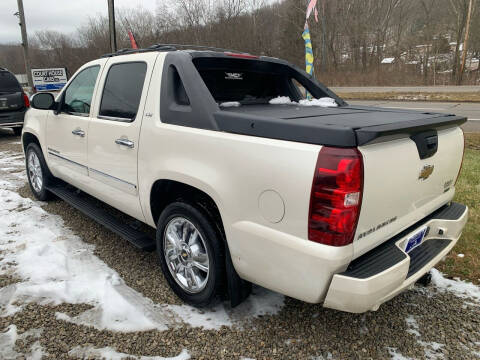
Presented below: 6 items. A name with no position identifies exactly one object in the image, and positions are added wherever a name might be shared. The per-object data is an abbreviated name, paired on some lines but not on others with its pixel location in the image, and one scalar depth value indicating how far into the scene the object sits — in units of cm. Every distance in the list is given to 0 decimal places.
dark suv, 956
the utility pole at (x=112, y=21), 1212
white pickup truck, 181
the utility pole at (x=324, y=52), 3244
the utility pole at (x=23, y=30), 1620
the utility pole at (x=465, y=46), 2229
